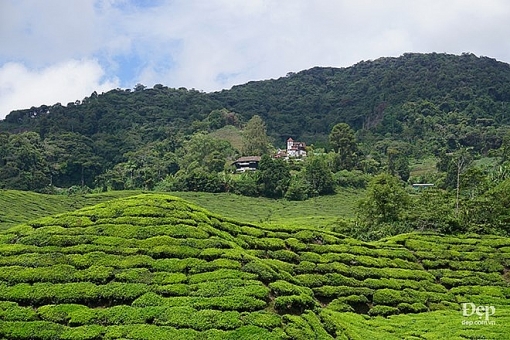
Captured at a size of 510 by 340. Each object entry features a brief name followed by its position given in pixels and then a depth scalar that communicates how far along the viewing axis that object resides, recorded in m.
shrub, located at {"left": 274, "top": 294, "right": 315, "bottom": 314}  20.73
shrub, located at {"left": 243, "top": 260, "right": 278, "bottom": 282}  22.39
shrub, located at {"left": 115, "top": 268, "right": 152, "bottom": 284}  21.30
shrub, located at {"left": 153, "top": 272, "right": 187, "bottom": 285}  21.31
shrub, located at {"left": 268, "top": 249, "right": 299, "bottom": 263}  29.41
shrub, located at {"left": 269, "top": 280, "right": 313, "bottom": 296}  21.69
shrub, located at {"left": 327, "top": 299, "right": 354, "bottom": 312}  26.48
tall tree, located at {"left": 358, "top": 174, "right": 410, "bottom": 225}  46.88
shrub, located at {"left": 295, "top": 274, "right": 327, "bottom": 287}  27.54
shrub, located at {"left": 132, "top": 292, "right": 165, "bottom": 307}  19.91
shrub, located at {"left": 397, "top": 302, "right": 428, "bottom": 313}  27.95
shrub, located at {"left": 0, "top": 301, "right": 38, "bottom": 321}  19.09
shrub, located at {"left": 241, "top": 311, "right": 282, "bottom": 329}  18.94
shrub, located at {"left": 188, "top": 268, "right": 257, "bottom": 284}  21.52
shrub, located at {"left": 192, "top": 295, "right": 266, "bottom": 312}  19.62
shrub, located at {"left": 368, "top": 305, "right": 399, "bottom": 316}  27.20
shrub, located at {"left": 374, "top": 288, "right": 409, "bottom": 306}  27.98
